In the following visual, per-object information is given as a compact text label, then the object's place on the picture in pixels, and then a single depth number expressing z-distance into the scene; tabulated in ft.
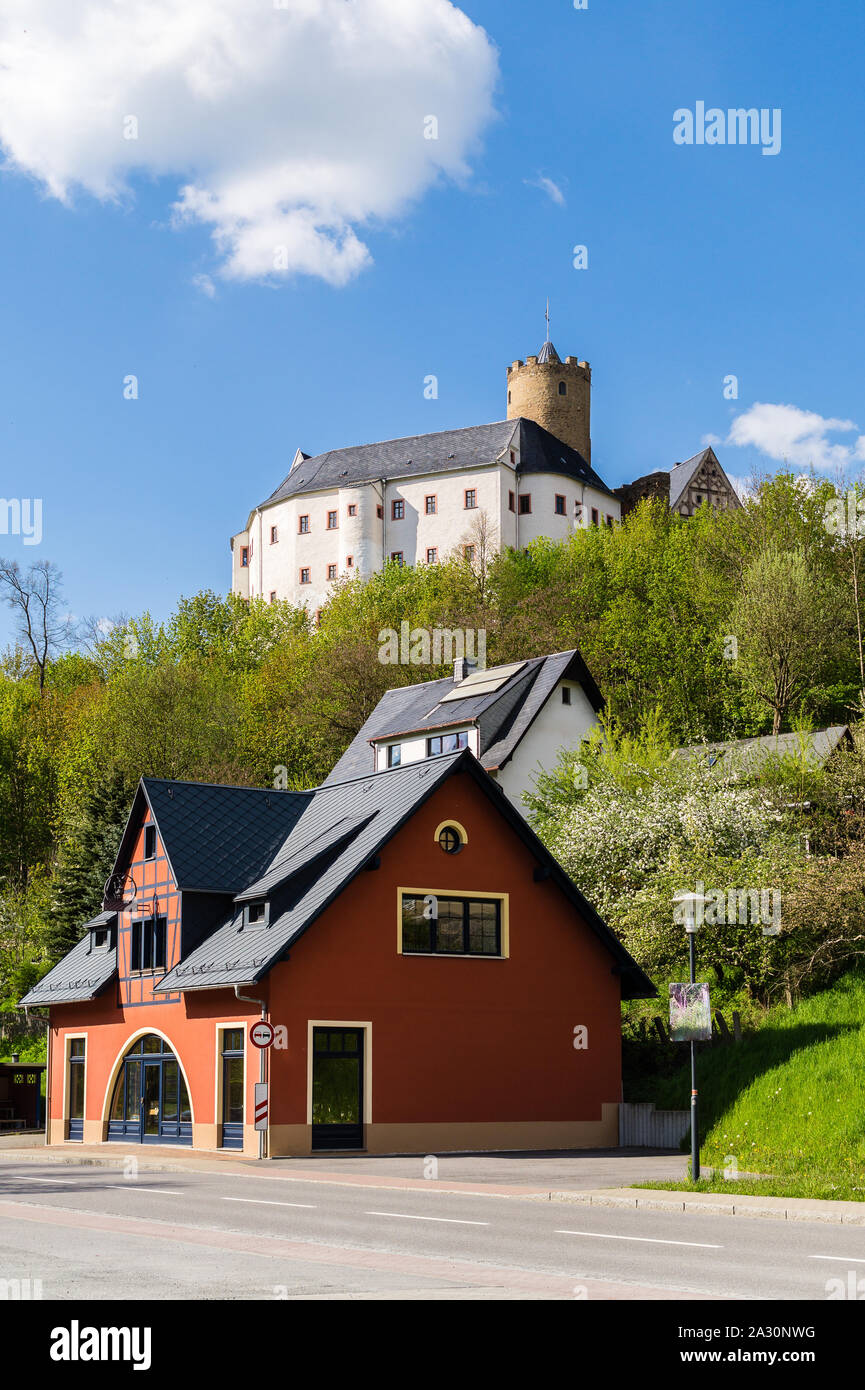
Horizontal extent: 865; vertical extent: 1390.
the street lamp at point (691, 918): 71.92
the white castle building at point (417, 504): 362.12
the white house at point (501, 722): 174.81
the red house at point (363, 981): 106.01
